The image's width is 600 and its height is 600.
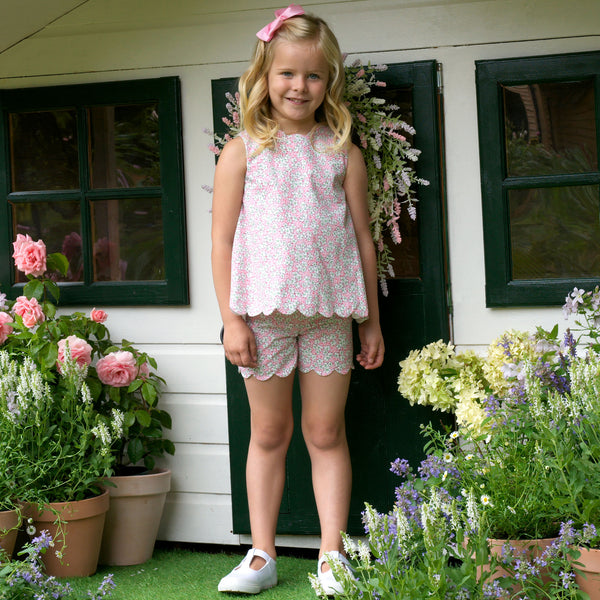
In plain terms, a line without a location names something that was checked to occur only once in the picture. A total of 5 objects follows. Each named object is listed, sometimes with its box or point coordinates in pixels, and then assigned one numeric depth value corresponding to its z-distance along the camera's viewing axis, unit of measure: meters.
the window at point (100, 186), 3.58
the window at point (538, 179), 3.24
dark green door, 3.31
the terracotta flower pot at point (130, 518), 3.36
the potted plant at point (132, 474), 3.37
